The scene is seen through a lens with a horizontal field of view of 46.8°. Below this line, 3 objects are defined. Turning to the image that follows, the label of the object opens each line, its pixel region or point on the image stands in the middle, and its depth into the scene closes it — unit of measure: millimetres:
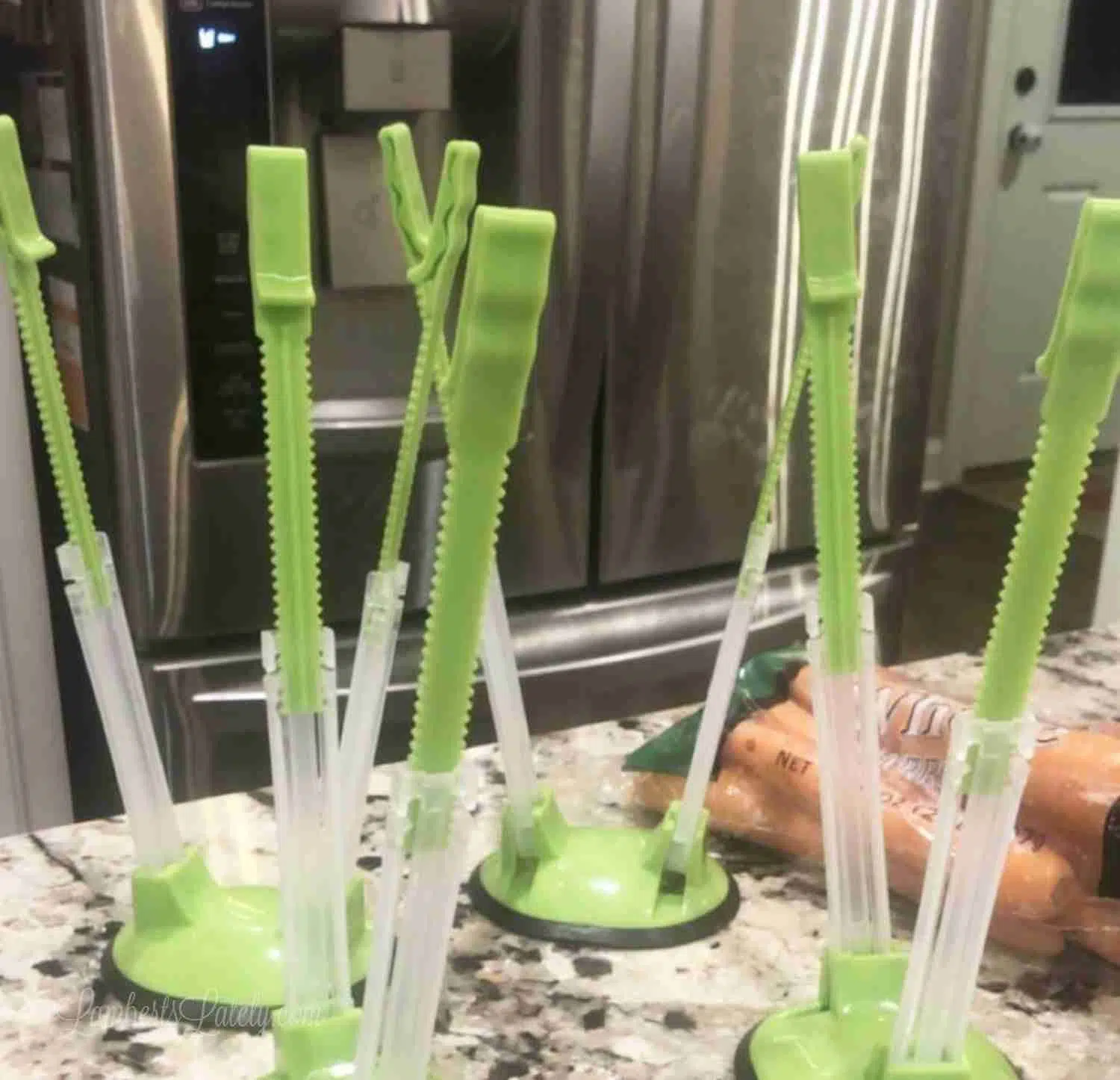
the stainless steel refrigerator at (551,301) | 1075
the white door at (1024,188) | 3098
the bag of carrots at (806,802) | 595
